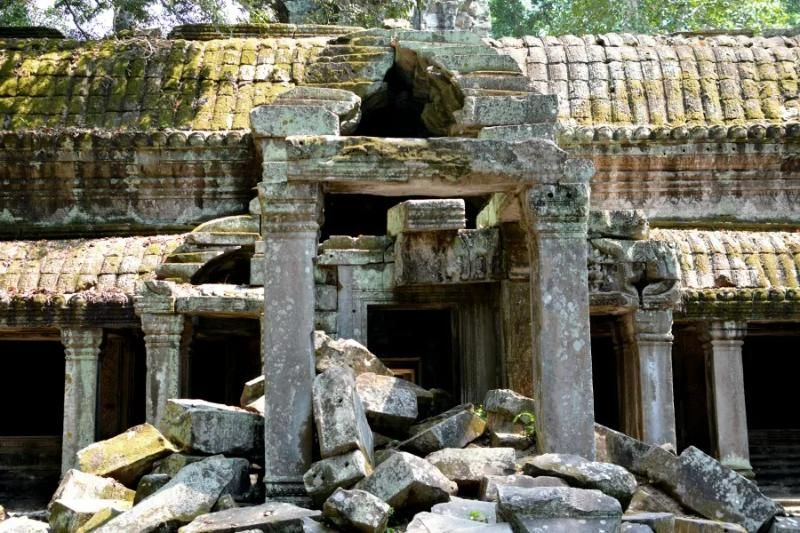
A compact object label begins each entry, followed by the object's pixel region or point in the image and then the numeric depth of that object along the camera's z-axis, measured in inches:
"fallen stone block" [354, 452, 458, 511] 243.6
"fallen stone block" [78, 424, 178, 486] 291.1
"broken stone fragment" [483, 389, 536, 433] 305.0
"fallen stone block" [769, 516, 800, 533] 250.5
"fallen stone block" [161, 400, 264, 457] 287.6
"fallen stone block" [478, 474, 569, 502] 246.2
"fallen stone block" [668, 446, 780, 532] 255.9
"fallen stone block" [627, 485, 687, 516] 259.6
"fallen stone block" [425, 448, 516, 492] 265.3
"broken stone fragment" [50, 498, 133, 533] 259.0
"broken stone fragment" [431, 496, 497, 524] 238.4
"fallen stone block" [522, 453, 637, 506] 245.0
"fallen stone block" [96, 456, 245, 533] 246.8
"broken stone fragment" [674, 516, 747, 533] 245.3
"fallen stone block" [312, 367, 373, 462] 255.3
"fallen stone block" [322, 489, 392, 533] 229.3
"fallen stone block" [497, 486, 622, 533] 223.9
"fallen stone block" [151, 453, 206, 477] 285.8
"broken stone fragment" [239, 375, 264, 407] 327.0
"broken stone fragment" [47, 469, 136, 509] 275.4
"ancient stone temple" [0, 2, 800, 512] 283.4
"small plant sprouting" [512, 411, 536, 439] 300.2
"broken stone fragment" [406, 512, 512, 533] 225.1
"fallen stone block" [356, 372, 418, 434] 296.5
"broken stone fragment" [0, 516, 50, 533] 270.8
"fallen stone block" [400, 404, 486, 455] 282.2
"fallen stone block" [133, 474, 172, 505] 275.0
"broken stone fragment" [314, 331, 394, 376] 312.7
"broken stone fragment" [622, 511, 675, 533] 239.5
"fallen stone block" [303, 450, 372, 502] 249.3
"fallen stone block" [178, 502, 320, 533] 233.8
